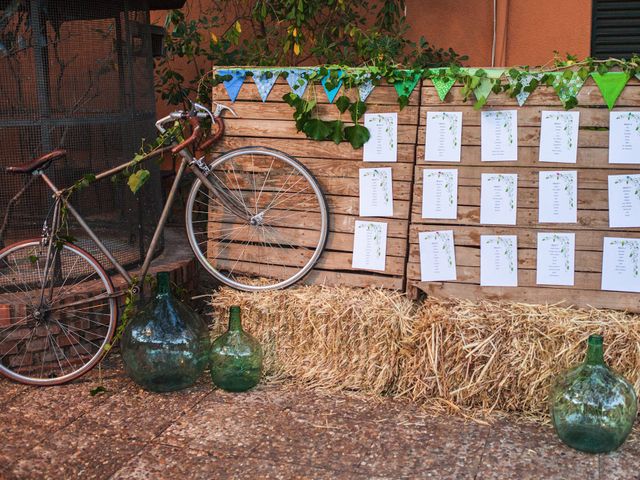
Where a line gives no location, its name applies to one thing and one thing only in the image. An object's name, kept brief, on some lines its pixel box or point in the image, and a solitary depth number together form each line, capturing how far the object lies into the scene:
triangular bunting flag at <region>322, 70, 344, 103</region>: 4.59
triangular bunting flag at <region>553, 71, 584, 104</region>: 4.24
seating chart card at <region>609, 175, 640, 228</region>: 4.26
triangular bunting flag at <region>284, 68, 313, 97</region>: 4.67
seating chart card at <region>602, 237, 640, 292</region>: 4.29
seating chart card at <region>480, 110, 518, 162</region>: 4.36
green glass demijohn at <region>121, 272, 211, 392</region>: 4.45
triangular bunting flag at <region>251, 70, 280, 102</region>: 4.75
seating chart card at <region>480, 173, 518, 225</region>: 4.39
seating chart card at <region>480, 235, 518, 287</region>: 4.42
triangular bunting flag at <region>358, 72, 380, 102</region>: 4.56
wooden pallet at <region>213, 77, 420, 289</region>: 4.58
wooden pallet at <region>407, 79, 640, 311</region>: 4.29
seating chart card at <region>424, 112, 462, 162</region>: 4.45
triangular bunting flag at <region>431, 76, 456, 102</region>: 4.42
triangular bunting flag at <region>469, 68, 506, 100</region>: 4.33
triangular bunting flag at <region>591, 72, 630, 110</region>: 4.19
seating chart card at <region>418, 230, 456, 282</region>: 4.51
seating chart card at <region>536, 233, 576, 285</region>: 4.36
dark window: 6.11
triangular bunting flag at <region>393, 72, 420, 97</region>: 4.48
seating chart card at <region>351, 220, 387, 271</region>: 4.65
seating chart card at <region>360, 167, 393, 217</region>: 4.61
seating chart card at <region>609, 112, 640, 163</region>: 4.21
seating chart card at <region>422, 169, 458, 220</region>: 4.47
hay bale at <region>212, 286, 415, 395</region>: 4.47
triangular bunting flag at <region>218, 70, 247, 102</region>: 4.82
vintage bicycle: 4.64
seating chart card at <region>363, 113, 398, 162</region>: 4.57
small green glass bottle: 4.47
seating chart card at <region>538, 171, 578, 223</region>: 4.32
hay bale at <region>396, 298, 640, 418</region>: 4.18
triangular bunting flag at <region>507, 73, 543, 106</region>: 4.30
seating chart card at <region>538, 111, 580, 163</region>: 4.29
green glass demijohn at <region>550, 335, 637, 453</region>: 3.74
